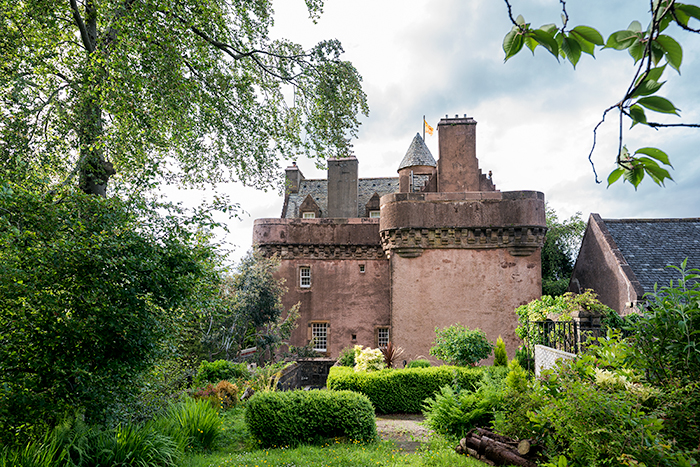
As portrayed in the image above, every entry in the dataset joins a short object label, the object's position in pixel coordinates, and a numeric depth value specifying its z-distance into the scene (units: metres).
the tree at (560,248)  31.84
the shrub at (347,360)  14.63
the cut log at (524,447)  6.14
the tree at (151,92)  7.46
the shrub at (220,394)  9.42
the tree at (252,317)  15.20
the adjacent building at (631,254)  16.11
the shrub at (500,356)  12.55
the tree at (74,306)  4.75
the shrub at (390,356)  13.79
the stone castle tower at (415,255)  16.52
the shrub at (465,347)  12.86
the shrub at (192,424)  6.75
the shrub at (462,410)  7.91
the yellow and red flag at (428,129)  27.23
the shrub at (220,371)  12.06
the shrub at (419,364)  13.76
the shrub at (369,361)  12.72
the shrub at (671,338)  4.15
